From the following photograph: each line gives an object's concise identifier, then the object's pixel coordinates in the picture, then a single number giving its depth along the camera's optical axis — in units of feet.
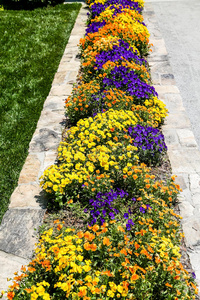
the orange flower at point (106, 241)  9.58
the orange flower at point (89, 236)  9.78
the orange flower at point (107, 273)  8.86
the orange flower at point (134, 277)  8.89
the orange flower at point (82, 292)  8.31
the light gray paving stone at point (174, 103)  18.42
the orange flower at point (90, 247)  9.54
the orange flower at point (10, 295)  8.27
